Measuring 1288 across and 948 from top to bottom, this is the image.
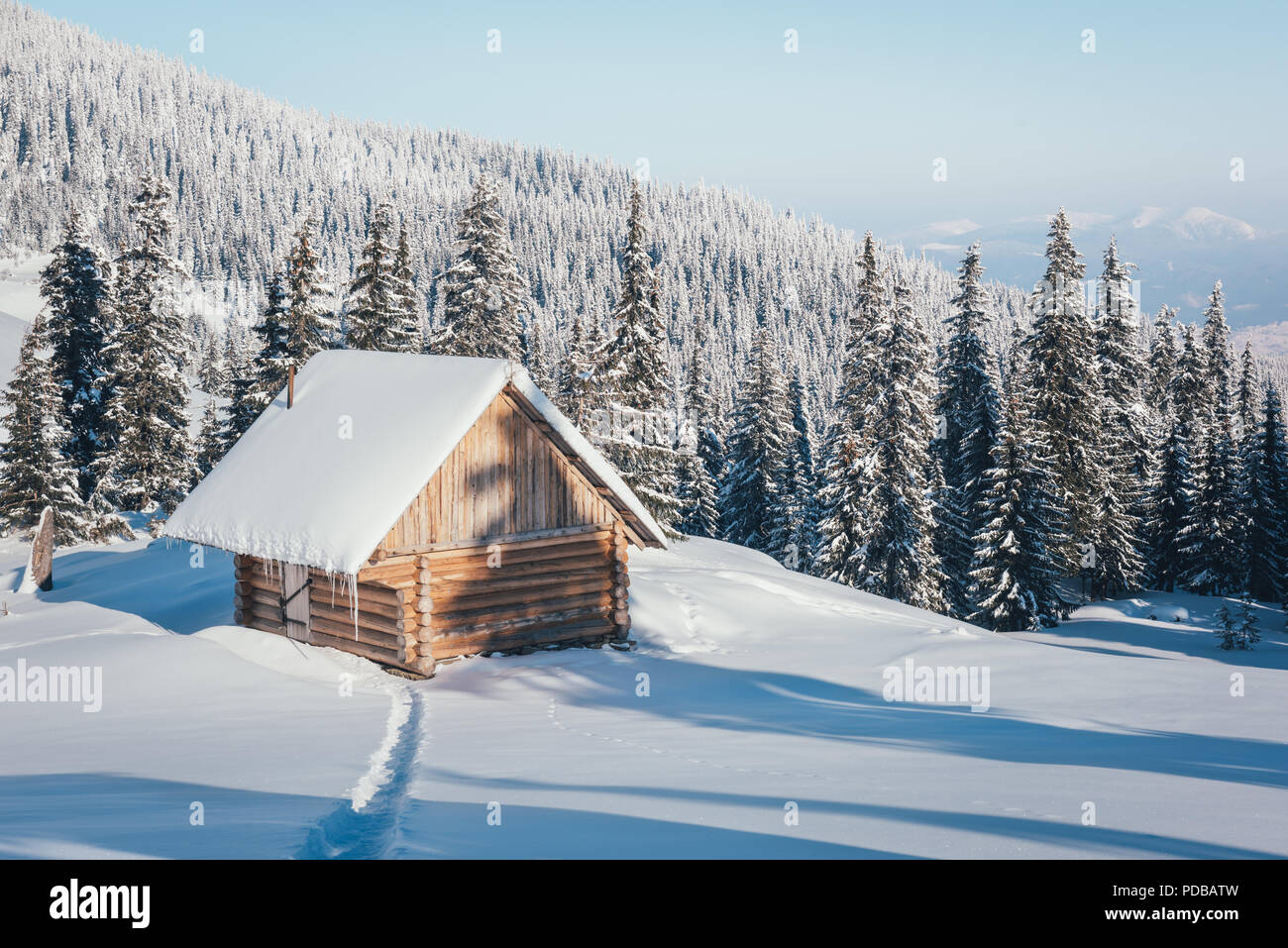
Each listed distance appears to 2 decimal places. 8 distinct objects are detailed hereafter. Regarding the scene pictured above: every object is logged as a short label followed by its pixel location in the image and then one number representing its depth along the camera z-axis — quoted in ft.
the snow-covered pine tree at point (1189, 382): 192.85
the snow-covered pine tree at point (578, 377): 116.26
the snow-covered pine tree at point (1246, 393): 190.46
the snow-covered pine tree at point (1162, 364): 210.79
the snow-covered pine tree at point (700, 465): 170.30
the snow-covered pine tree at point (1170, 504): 155.84
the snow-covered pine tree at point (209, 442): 150.10
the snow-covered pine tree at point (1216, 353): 194.18
